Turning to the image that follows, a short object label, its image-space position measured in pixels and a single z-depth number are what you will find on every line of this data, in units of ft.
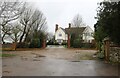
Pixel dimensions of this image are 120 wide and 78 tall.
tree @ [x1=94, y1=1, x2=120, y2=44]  21.11
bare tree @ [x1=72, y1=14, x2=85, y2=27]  87.61
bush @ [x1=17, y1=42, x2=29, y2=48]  57.64
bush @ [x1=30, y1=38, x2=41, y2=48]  58.16
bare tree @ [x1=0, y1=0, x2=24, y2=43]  44.70
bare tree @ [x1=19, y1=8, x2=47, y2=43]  66.18
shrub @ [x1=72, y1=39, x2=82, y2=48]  60.82
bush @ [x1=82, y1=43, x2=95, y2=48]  59.72
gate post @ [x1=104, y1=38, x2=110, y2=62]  27.76
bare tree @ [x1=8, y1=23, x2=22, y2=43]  60.05
